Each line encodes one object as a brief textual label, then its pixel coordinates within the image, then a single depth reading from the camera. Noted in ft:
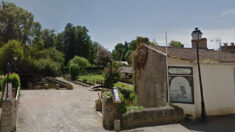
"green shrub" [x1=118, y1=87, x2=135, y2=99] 56.68
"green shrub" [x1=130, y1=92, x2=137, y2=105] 48.36
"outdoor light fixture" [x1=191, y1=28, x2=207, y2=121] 28.09
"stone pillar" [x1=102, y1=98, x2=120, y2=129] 26.16
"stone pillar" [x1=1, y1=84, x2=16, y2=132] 23.53
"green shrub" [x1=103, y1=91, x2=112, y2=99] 26.46
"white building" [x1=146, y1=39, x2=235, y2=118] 30.09
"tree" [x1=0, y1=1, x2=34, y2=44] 118.42
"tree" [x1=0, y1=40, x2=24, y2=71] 82.84
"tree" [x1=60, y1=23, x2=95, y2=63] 184.03
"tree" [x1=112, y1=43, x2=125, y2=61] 266.22
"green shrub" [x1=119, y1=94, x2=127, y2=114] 26.32
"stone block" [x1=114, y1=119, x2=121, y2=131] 24.90
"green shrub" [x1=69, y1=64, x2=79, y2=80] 105.70
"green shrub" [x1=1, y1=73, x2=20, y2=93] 44.01
